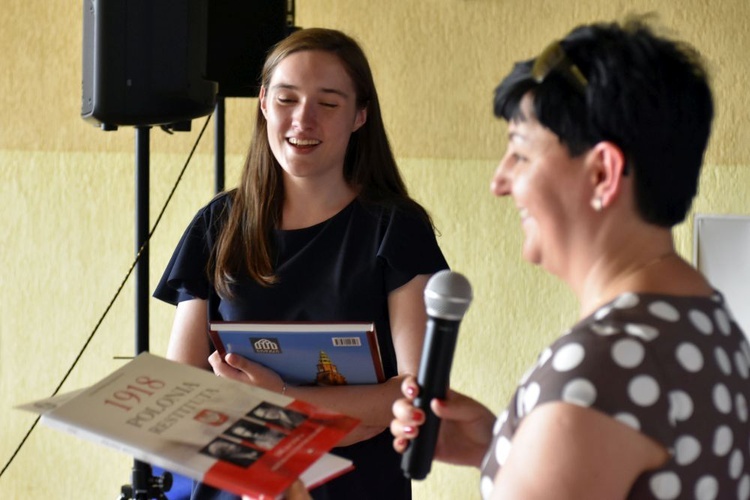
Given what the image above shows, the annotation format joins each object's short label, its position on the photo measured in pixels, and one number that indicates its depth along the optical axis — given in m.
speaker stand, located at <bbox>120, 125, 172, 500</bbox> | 2.46
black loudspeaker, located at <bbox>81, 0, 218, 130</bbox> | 2.31
